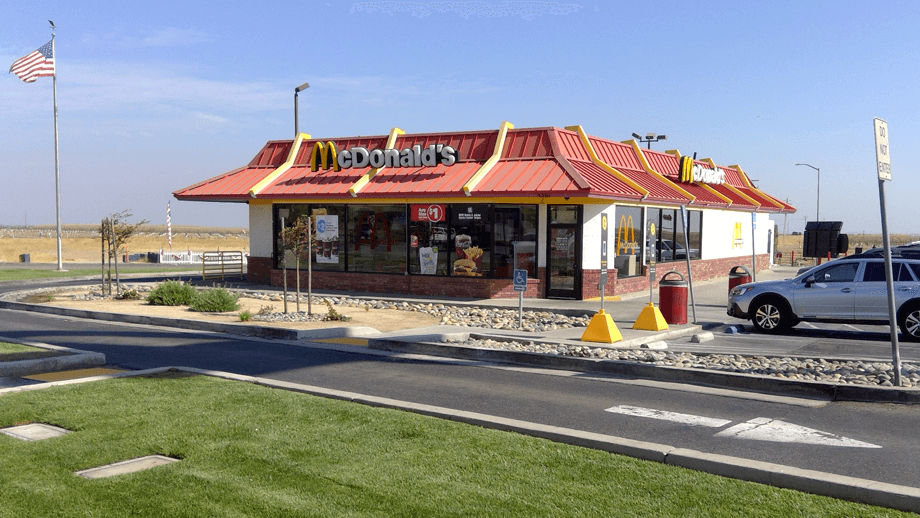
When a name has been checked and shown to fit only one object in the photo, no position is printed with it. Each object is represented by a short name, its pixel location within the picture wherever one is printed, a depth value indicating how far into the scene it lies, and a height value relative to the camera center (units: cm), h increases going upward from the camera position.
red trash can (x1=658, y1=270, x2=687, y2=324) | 1703 -117
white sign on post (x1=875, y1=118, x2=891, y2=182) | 979 +119
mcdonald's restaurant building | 2266 +131
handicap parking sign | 1678 -67
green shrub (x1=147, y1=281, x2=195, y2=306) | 2056 -114
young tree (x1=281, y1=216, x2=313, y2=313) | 1902 +39
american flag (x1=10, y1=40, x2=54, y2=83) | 3566 +864
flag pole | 3953 +371
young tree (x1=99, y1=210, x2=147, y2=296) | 2300 +67
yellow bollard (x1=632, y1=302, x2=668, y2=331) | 1612 -152
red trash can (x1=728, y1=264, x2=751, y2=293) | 2036 -79
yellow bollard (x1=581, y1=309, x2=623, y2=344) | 1434 -154
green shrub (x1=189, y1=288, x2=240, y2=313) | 1902 -124
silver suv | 1555 -108
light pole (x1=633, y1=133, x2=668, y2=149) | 3805 +539
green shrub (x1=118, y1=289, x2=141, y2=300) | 2212 -121
